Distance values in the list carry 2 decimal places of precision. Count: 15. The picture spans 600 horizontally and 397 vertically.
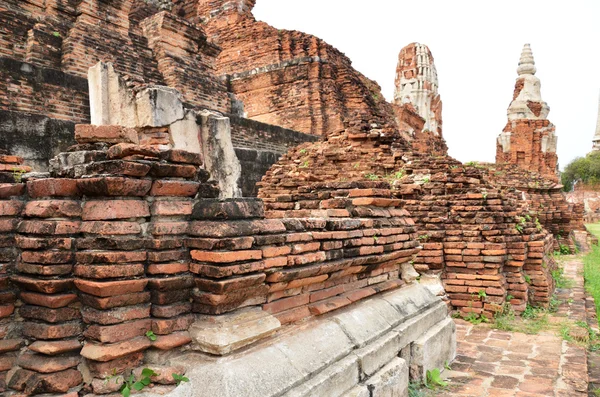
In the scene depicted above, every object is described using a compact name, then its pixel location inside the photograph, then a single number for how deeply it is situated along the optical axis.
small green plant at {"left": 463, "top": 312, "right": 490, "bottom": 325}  5.75
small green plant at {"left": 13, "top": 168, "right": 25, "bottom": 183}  2.45
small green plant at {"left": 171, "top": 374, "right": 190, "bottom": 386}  2.03
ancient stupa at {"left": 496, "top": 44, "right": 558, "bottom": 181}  20.36
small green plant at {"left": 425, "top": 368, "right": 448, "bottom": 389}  3.74
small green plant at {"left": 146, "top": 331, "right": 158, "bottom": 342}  2.12
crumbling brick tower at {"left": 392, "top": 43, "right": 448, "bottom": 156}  20.14
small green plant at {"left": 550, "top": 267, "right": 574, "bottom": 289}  7.95
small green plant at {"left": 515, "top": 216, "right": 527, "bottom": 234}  6.15
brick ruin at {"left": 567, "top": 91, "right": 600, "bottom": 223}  35.21
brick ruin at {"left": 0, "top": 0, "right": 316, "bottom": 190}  5.76
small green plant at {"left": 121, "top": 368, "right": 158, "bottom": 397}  2.01
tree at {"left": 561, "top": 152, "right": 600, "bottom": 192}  42.08
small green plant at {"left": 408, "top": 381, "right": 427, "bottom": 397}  3.49
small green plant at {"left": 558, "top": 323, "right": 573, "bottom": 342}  4.91
